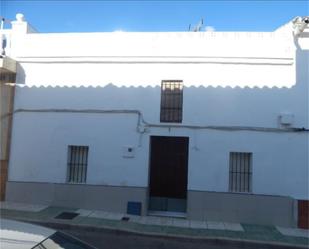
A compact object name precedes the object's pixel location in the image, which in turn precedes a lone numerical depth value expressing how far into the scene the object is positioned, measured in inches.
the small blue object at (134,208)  274.4
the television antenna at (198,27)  331.1
